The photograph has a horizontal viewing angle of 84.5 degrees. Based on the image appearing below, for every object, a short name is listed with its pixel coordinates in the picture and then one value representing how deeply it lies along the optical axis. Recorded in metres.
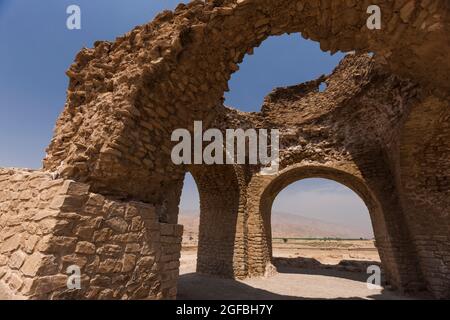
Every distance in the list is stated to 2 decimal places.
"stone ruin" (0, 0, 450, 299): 2.88
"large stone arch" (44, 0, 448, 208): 3.41
